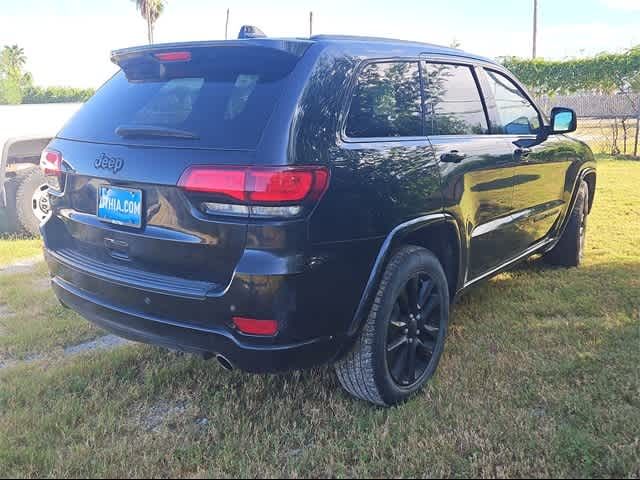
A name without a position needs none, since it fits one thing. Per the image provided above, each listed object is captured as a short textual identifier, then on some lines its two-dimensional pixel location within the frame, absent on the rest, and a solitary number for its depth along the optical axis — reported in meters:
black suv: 2.32
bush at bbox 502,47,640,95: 16.14
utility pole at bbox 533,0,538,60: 34.09
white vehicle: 6.37
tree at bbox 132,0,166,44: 46.88
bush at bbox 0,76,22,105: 34.72
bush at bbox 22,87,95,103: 28.78
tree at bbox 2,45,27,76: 48.31
